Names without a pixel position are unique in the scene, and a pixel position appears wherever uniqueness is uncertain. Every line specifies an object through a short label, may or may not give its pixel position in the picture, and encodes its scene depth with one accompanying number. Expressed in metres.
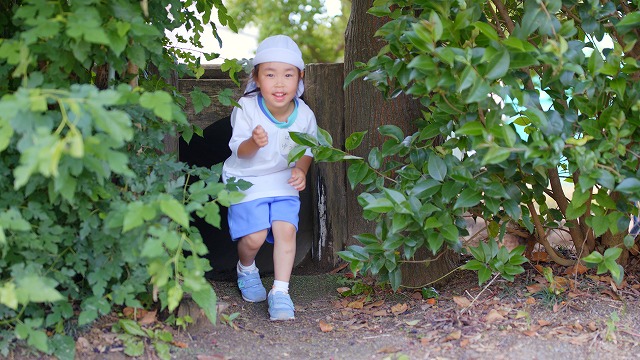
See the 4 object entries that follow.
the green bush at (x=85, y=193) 2.43
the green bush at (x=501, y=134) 2.92
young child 4.12
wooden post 4.77
